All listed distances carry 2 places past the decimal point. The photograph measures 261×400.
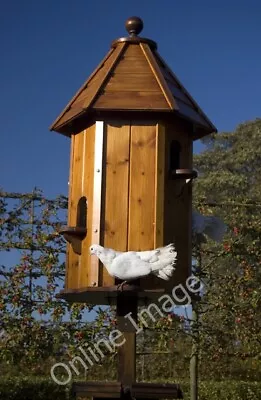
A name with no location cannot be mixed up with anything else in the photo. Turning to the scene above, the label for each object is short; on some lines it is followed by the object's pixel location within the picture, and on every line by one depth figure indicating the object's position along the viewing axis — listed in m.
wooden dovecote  5.04
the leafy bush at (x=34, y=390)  9.43
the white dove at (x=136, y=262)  4.81
